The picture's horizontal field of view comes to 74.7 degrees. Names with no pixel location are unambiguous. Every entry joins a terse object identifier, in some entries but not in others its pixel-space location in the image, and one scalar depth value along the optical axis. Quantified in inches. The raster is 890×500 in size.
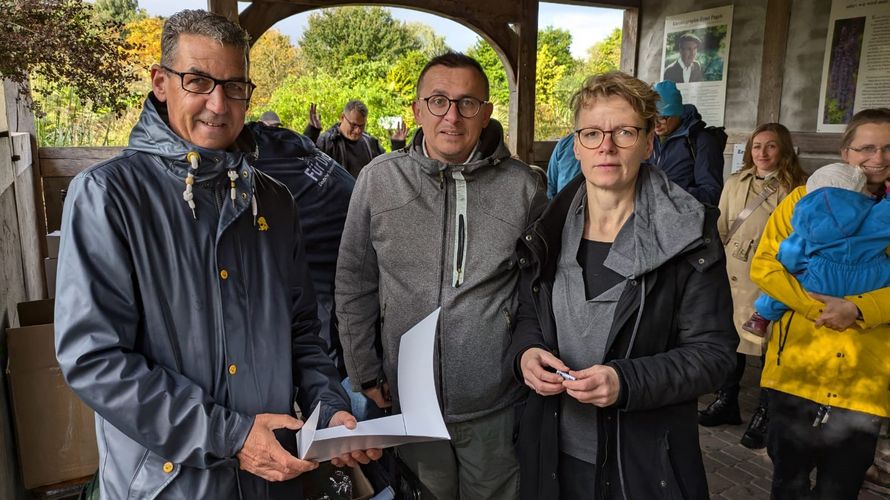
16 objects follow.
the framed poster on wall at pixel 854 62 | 215.2
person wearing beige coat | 150.4
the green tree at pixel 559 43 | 997.2
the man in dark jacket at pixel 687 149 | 167.9
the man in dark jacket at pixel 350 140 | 280.4
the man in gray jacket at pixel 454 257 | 79.2
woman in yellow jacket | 91.4
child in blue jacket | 88.5
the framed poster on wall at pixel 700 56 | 275.3
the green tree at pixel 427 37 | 1126.7
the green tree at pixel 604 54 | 995.2
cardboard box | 99.3
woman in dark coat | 63.5
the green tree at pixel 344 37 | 1043.9
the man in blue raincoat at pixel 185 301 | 48.1
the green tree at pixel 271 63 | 892.0
